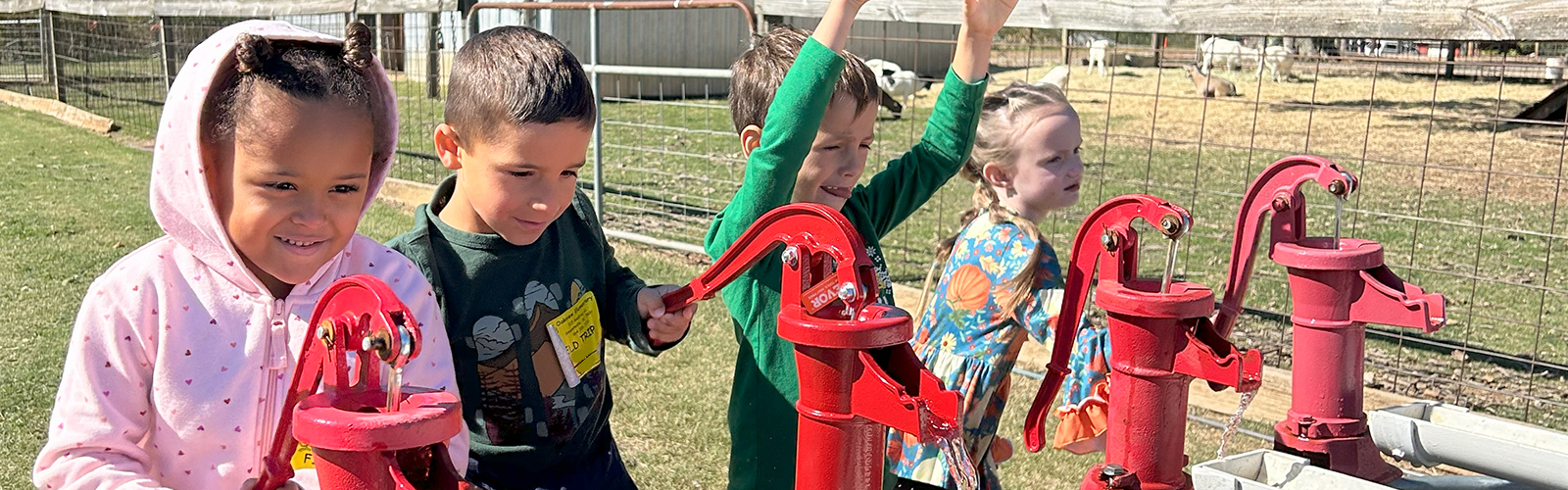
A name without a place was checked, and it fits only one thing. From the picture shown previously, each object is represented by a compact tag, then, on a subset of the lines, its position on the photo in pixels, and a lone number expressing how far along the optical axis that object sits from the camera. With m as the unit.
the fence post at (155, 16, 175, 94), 11.00
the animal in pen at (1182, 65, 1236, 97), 17.21
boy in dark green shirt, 2.04
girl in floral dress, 2.99
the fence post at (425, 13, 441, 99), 8.39
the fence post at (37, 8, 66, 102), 13.70
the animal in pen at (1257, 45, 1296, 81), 17.42
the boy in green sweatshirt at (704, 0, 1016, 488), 2.21
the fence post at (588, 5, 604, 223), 6.78
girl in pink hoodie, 1.65
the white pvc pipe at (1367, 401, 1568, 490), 2.02
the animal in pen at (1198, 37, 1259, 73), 18.53
